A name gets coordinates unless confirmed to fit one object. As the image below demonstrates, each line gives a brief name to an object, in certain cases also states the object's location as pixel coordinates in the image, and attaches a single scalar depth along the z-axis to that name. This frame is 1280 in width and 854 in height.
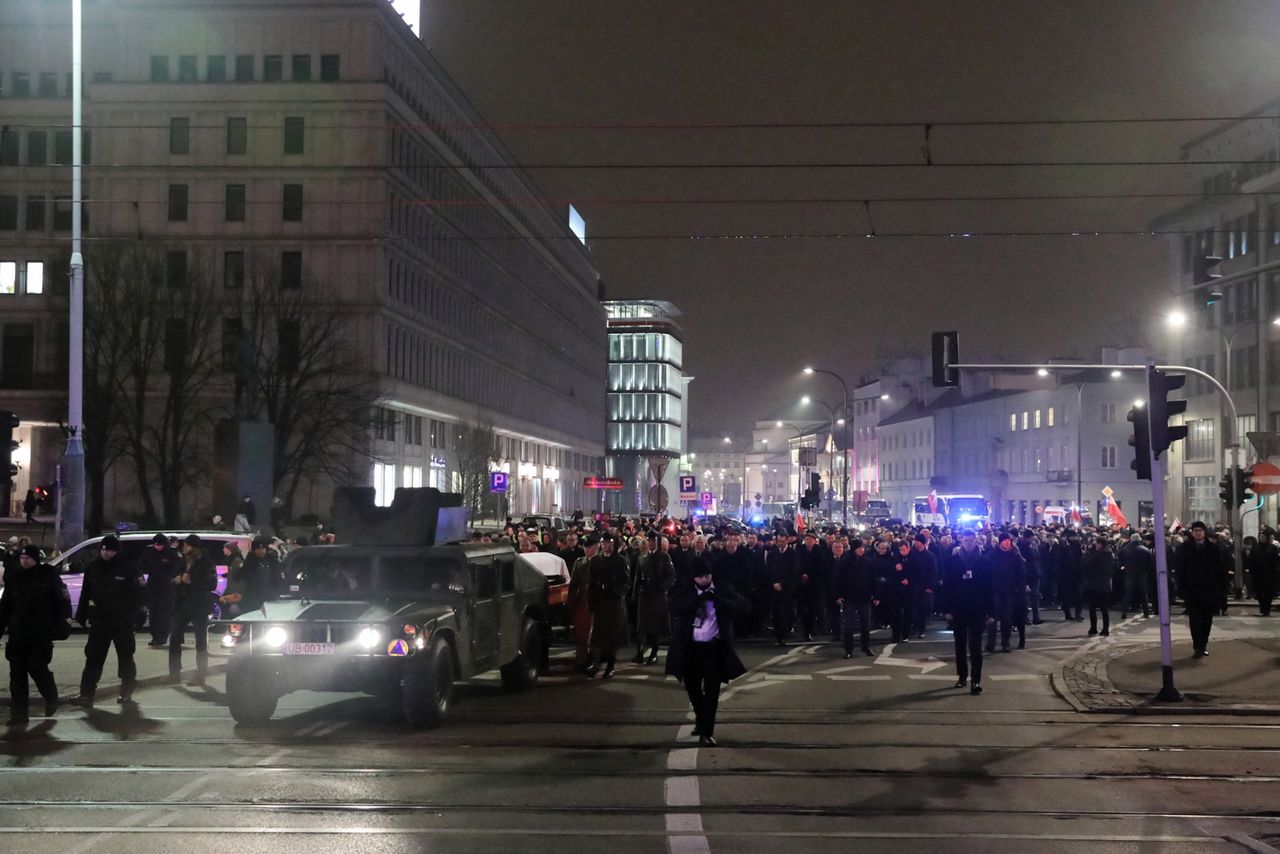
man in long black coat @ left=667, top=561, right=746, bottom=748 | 12.70
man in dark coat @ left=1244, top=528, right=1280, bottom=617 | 29.25
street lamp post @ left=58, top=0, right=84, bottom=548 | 28.69
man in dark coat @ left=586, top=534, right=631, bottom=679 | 18.23
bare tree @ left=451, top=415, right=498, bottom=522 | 76.62
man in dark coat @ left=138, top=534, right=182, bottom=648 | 19.59
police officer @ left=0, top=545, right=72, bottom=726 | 14.26
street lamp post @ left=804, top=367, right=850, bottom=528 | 55.36
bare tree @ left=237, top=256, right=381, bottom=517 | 57.66
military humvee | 13.23
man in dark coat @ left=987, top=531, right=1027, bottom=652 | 19.44
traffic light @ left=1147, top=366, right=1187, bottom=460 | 15.95
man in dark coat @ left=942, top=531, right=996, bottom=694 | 16.39
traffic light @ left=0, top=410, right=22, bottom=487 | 16.83
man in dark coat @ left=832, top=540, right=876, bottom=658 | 20.89
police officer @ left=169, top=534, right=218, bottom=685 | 18.42
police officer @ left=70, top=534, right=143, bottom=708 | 15.27
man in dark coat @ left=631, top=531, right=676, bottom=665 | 19.91
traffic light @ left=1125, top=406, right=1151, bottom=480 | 16.23
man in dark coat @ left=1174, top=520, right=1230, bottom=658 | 19.34
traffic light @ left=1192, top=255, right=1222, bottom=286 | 22.56
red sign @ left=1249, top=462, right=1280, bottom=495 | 27.06
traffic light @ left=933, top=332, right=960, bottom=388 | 31.16
